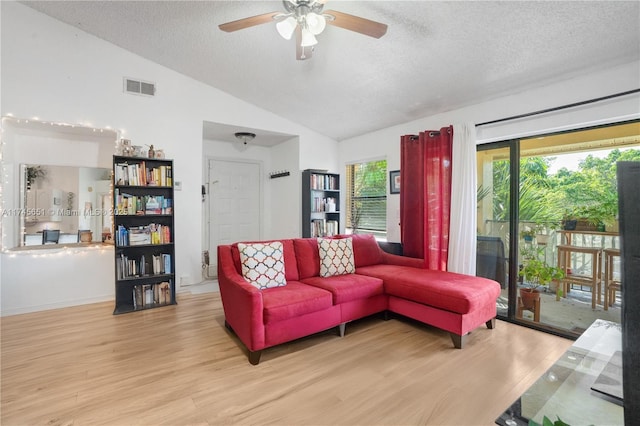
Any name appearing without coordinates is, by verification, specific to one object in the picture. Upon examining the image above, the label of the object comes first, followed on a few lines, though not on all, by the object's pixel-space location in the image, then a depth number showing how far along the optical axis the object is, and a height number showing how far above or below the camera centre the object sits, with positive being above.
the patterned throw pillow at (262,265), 2.70 -0.49
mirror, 3.36 +0.10
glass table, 1.22 -0.84
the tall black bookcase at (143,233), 3.46 -0.25
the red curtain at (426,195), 3.54 +0.22
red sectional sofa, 2.32 -0.75
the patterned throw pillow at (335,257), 3.20 -0.49
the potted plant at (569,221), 2.88 -0.08
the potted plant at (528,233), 3.11 -0.22
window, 4.66 +0.24
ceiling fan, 2.02 +1.35
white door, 5.19 +0.17
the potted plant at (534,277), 2.96 -0.65
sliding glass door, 2.72 -0.10
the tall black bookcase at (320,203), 4.78 +0.15
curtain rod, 2.44 +0.97
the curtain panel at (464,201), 3.27 +0.12
